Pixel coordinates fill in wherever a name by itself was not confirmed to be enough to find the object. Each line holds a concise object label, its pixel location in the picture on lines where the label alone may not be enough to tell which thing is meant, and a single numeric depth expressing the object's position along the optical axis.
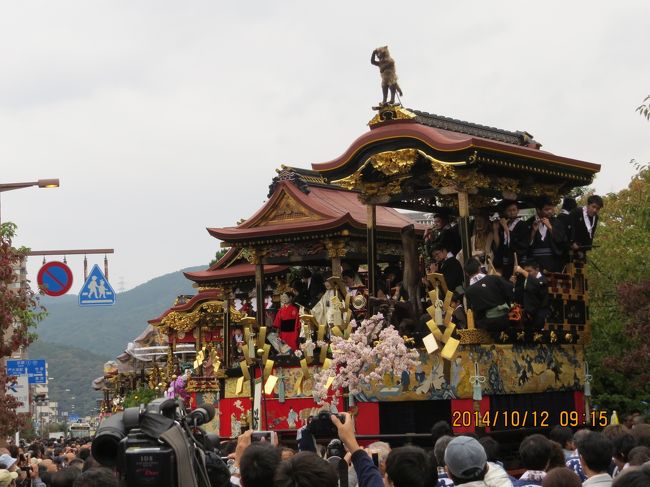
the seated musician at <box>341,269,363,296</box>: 23.83
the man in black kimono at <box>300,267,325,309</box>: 26.02
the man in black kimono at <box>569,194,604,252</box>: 21.14
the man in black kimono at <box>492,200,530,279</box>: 21.27
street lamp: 24.70
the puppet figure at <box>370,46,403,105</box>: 21.12
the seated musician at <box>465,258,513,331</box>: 18.84
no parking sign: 30.60
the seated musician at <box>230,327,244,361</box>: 28.36
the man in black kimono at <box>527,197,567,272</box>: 20.81
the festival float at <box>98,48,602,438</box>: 19.28
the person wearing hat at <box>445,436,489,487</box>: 7.35
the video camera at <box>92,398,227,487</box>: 5.55
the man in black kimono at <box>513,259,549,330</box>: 19.66
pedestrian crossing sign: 32.25
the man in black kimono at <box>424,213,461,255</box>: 21.98
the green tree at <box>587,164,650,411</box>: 24.53
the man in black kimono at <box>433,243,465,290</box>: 21.05
